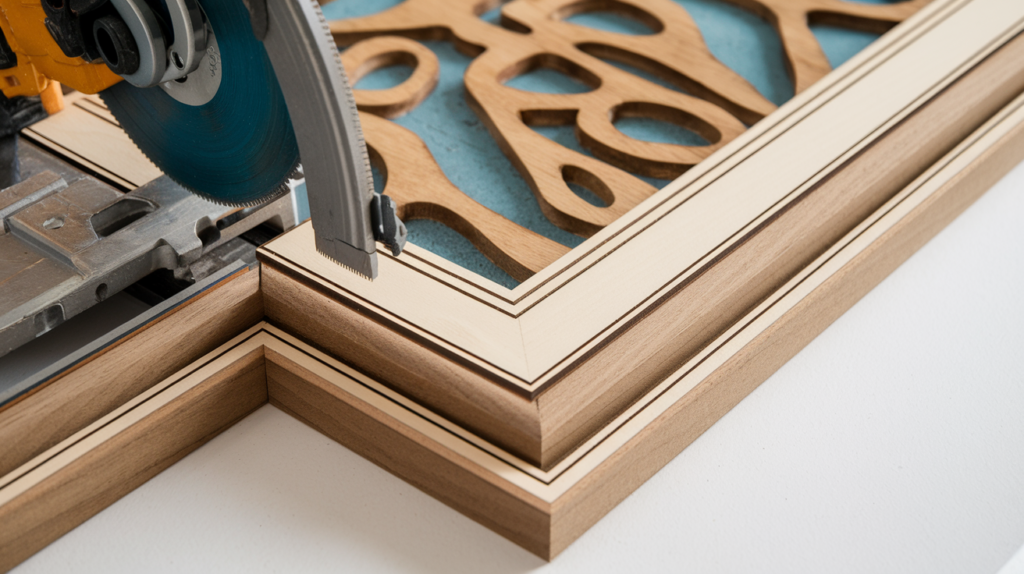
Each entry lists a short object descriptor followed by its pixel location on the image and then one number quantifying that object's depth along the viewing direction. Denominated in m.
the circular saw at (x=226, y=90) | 0.79
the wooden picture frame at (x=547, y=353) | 0.88
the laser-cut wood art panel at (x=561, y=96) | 1.19
